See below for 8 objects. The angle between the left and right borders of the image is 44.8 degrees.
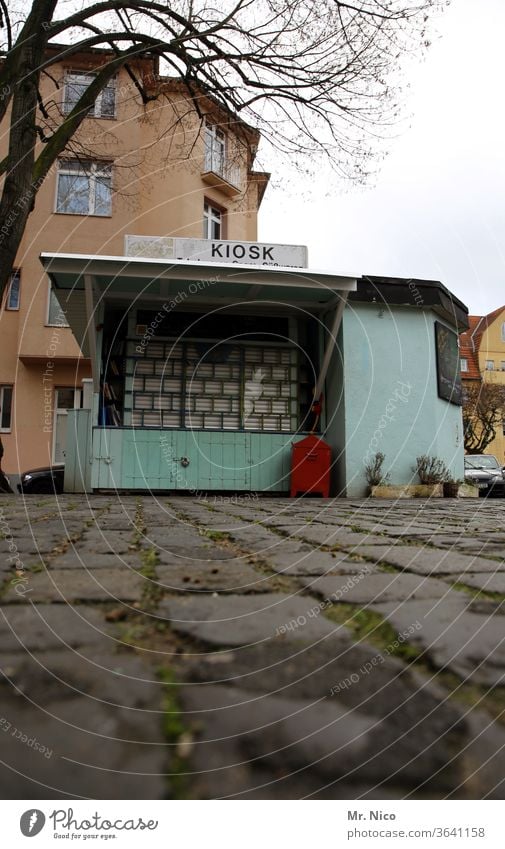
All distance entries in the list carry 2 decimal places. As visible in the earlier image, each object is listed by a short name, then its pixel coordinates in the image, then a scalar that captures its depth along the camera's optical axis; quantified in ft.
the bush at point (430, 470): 32.12
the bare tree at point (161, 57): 25.35
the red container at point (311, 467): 30.68
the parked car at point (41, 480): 38.40
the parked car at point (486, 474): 46.28
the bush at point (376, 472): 31.07
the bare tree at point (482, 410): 65.72
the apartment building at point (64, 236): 53.42
